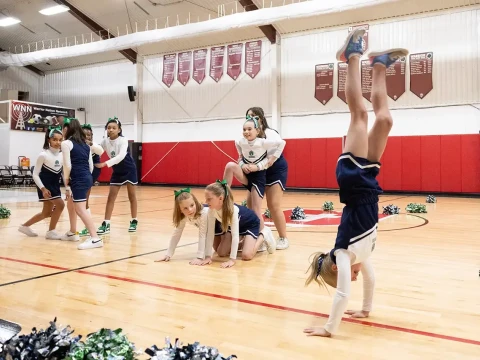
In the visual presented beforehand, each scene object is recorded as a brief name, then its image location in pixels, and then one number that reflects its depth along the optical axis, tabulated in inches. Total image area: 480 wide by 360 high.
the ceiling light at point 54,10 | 612.4
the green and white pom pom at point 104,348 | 66.1
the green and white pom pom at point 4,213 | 295.9
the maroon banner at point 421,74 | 511.8
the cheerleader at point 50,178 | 214.8
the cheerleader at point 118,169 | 229.1
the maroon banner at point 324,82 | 568.7
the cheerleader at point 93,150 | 220.2
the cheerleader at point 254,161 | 179.8
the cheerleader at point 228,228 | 152.3
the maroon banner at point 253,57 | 620.3
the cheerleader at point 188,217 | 153.4
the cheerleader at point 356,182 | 89.5
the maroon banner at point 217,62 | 648.4
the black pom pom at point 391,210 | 319.3
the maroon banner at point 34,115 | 720.3
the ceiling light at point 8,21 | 649.6
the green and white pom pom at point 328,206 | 343.3
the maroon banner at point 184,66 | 677.3
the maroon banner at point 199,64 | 663.1
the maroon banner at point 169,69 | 692.1
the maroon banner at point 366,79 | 540.4
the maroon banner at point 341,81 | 556.7
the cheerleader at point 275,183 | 187.6
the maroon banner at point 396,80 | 526.3
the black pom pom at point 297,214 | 290.8
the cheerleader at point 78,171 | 189.8
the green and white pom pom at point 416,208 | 328.8
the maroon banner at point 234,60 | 633.0
